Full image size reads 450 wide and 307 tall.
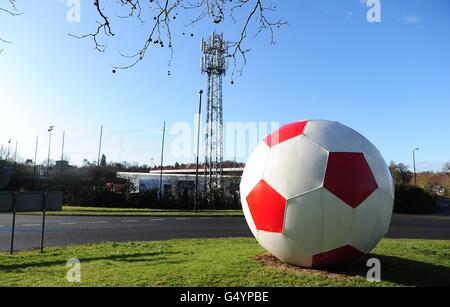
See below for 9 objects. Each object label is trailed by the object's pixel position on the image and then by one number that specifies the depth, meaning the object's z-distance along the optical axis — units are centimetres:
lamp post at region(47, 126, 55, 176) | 5715
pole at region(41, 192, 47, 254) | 1070
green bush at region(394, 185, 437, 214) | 3494
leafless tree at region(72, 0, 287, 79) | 506
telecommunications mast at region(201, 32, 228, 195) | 3266
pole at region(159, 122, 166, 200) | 3221
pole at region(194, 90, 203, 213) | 2906
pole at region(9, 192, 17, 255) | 998
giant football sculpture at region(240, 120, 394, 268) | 555
